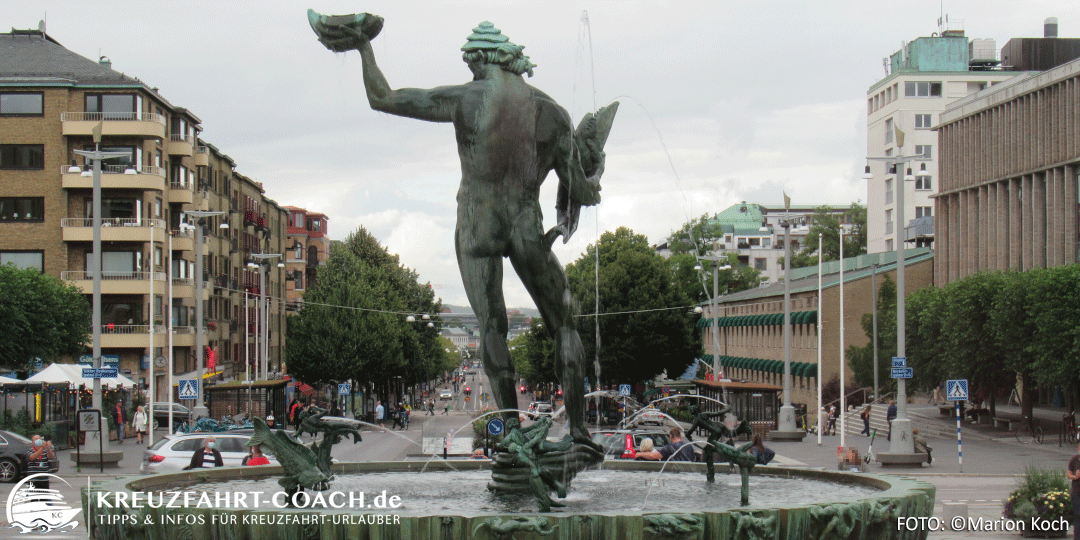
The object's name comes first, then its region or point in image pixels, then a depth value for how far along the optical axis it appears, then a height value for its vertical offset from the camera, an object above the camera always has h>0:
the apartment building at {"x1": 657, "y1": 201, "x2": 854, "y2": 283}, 146.50 +7.93
